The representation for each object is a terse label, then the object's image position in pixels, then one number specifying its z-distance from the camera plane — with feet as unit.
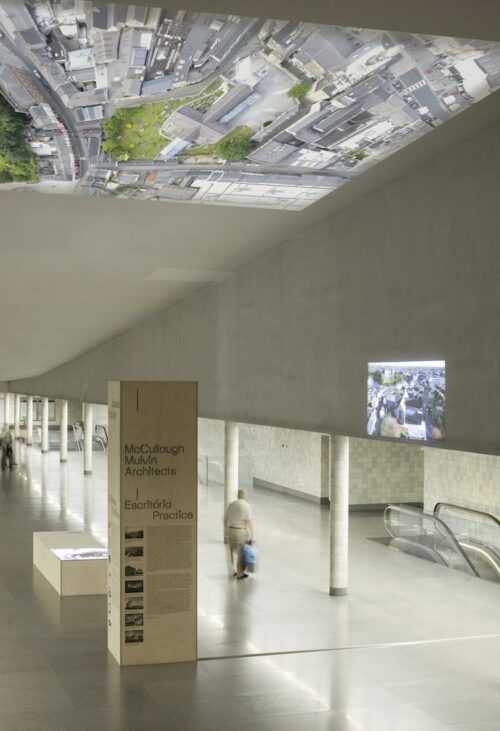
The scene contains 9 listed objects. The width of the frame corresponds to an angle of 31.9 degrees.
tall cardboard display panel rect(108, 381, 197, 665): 37.22
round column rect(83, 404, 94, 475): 118.42
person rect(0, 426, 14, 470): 137.91
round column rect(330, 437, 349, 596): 51.72
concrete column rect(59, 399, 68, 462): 145.48
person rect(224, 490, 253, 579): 56.18
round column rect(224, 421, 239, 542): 68.69
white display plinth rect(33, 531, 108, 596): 49.73
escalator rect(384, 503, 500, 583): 61.57
